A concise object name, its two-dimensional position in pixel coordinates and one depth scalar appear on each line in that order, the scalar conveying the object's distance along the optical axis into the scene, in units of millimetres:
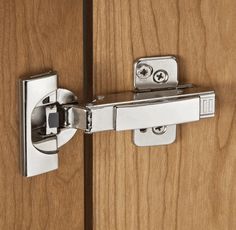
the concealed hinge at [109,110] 587
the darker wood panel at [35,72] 576
